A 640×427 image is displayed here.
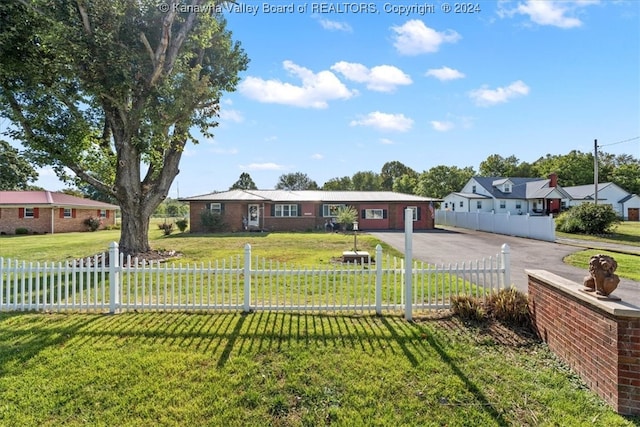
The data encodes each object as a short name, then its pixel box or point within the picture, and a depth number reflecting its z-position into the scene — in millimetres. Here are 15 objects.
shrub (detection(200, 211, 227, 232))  24500
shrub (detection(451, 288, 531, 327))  5340
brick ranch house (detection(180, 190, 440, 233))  26422
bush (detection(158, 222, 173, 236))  23406
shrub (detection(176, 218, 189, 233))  26234
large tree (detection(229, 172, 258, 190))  74944
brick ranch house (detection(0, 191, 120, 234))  25344
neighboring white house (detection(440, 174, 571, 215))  34594
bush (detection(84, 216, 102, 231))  29469
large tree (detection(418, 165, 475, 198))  49156
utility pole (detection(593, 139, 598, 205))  24109
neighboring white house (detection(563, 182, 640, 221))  40006
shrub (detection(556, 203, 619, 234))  20312
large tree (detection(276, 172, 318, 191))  76750
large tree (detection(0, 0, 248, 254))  9562
